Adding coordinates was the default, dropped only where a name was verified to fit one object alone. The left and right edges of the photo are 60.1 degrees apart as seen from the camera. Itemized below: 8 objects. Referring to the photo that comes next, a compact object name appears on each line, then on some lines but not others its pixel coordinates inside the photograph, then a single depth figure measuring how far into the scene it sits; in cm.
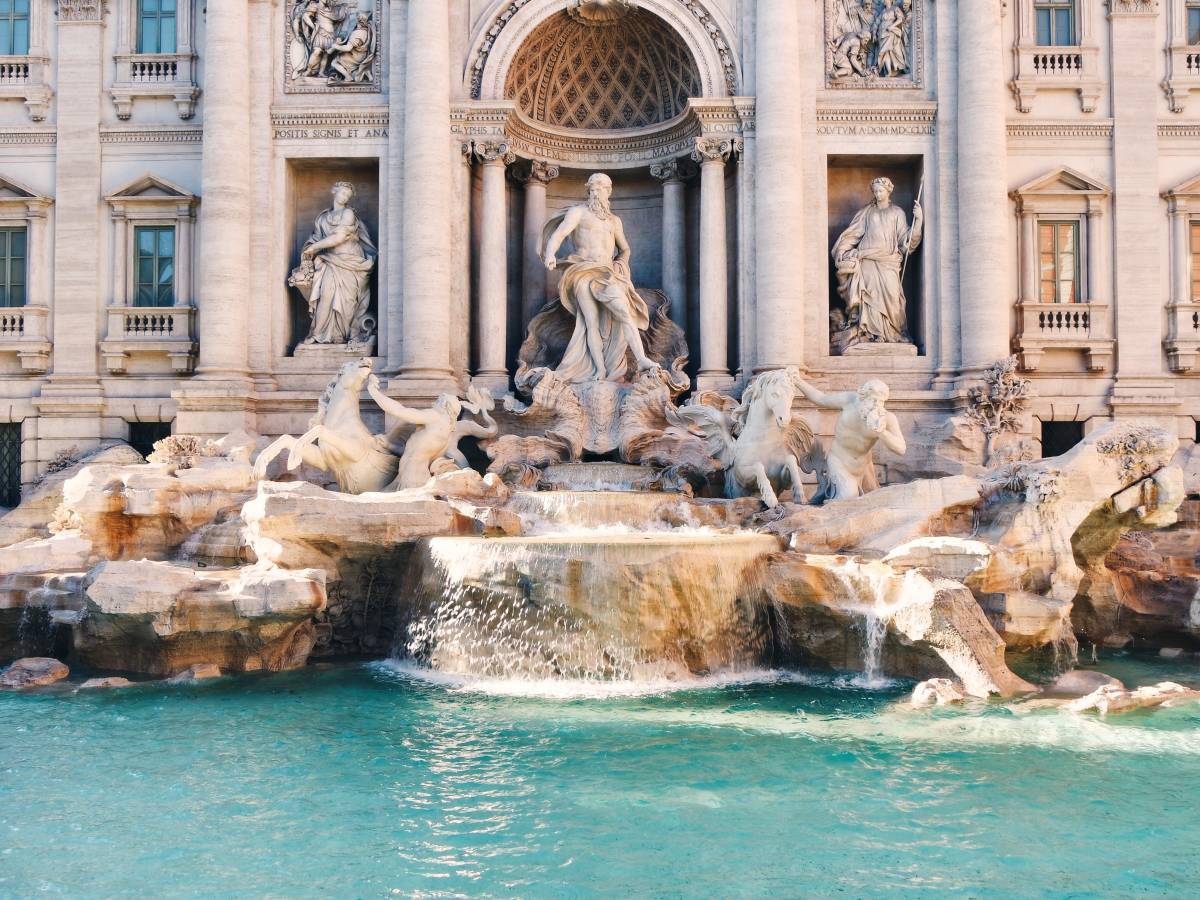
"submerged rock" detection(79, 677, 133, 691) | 983
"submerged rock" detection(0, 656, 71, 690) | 995
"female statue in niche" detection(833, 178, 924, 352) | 1709
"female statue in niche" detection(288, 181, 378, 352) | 1722
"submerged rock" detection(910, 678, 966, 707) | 923
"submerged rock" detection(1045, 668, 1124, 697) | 964
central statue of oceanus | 1628
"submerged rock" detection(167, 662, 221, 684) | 1009
